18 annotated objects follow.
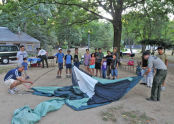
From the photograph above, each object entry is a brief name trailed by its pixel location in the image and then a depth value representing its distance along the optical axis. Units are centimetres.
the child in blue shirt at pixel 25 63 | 759
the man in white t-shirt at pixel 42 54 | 1131
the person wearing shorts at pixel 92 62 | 764
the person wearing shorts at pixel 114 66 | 677
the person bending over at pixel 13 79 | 522
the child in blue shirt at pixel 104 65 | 723
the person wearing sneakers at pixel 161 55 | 553
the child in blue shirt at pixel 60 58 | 768
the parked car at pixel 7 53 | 1476
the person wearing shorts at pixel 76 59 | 791
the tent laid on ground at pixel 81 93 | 369
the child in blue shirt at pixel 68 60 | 770
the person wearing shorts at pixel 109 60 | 720
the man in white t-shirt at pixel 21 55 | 747
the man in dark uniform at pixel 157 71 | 455
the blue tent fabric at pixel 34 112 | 323
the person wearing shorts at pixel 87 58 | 779
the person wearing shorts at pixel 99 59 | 766
